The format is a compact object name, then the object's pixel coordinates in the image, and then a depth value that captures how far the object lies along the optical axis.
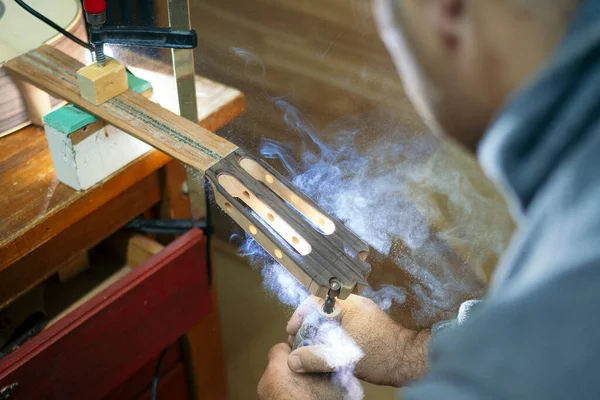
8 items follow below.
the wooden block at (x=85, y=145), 0.83
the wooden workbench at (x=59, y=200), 0.84
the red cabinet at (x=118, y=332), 0.84
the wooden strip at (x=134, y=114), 0.77
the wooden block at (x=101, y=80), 0.82
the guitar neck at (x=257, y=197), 0.65
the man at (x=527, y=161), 0.28
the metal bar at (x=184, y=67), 0.82
